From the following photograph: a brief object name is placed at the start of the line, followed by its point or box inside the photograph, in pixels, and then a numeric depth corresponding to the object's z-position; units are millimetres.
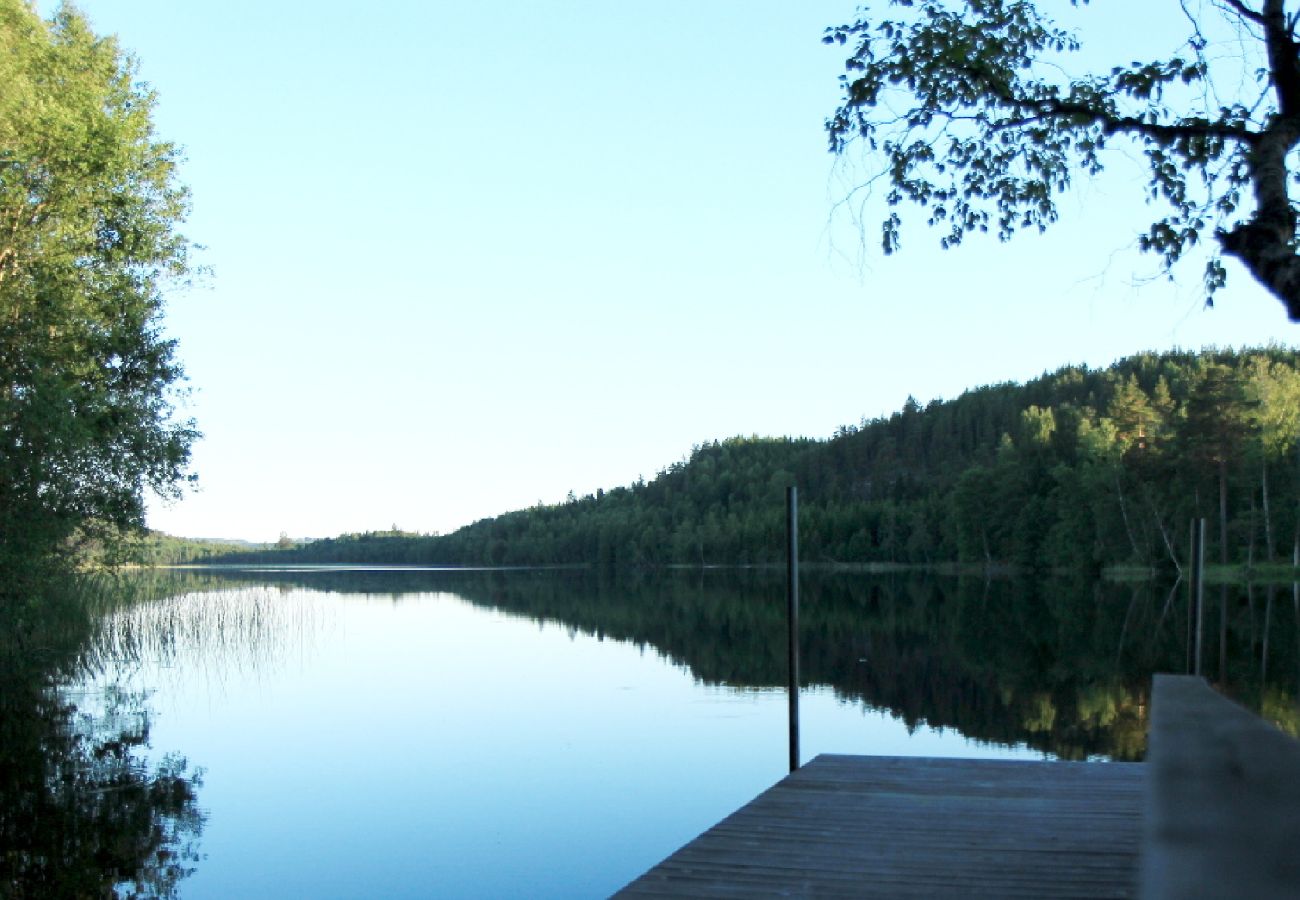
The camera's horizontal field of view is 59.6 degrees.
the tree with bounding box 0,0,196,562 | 13641
